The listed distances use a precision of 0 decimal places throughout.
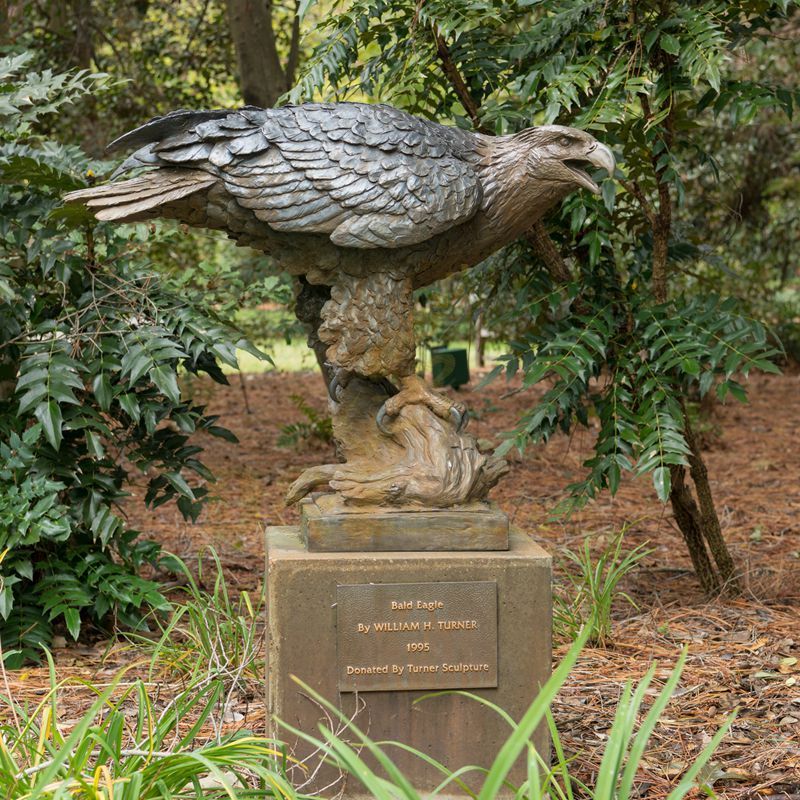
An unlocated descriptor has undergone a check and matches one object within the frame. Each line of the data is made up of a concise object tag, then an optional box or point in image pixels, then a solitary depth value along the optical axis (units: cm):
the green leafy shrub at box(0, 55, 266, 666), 416
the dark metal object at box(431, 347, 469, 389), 908
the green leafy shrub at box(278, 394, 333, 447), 804
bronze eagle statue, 316
